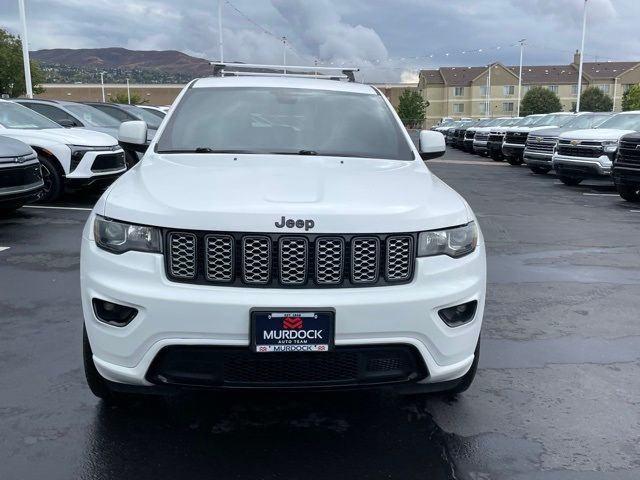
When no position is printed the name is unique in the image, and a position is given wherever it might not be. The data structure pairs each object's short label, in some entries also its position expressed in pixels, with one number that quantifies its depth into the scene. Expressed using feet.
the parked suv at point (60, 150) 32.76
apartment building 313.32
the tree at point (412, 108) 332.19
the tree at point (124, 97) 328.66
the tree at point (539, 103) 275.59
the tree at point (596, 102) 266.16
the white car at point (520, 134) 69.87
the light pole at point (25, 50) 79.36
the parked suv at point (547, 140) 57.88
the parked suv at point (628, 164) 37.35
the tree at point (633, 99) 204.85
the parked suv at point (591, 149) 46.26
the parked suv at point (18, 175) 26.04
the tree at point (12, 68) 204.33
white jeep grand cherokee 8.84
